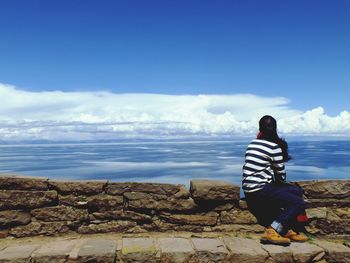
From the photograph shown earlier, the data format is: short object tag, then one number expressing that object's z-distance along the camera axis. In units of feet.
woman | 17.75
